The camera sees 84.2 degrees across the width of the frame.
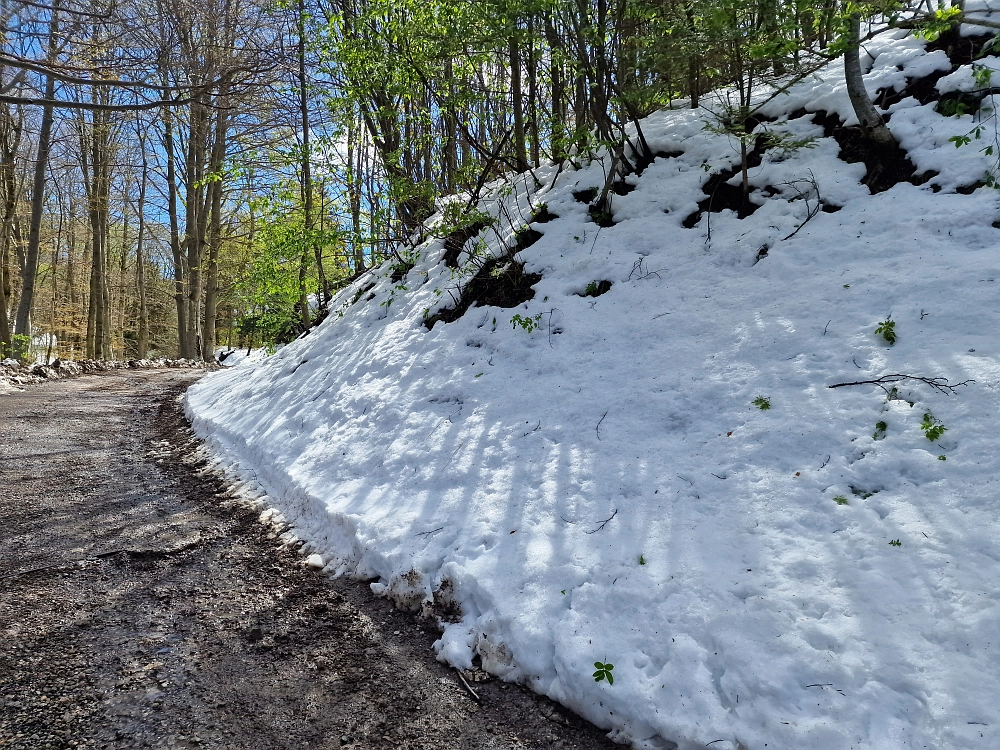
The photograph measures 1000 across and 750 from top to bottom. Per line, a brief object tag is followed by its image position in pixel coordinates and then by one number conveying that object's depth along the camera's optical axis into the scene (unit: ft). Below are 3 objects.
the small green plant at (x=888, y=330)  12.22
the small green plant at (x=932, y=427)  9.96
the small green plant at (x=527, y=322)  18.08
